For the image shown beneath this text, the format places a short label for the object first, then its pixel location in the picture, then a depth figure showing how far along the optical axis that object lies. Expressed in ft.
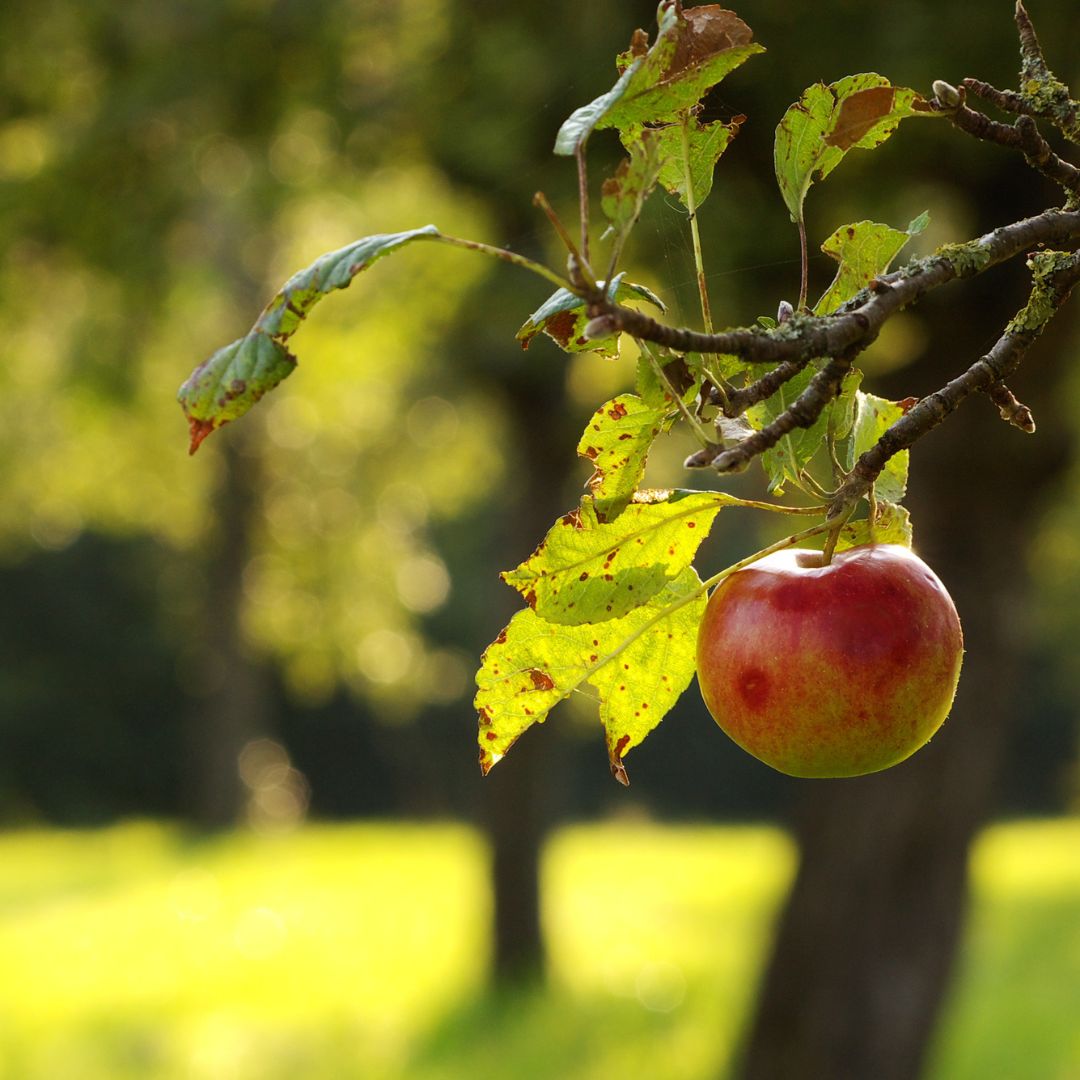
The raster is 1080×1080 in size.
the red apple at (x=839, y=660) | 6.12
